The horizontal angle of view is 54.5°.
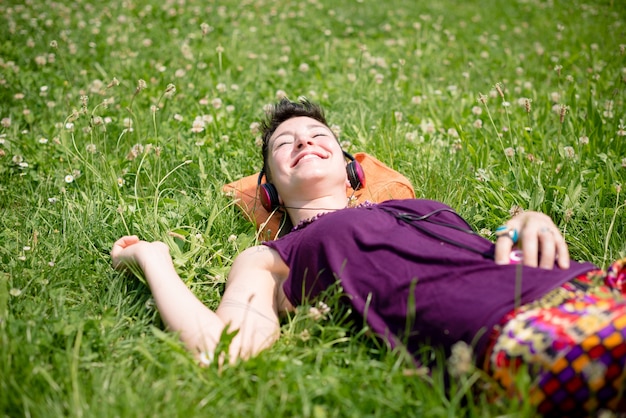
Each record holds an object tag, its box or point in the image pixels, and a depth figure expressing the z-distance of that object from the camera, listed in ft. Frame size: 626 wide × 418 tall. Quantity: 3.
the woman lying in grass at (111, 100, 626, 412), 6.65
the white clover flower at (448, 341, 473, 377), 5.98
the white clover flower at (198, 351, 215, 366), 7.82
